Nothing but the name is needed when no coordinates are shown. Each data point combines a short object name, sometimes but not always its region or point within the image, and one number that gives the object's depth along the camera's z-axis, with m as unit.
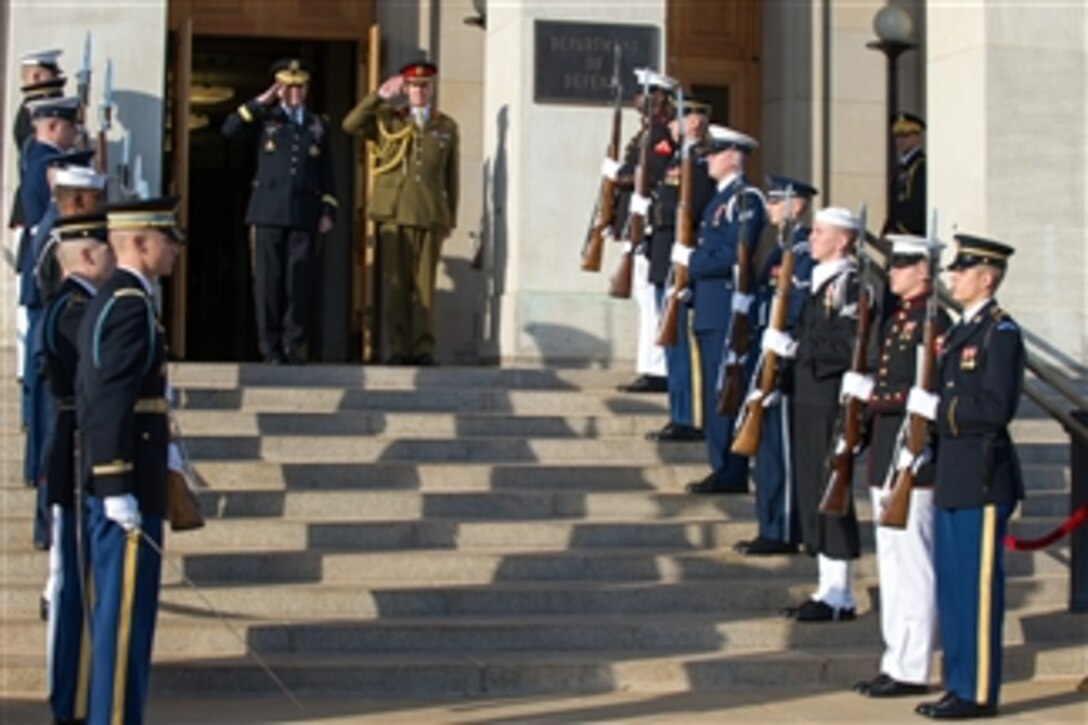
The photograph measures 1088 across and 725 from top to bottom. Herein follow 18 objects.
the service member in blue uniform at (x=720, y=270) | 11.72
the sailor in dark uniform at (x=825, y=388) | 10.34
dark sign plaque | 14.70
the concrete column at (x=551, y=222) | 14.53
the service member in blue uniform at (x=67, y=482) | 8.34
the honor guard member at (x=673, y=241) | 12.20
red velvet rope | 10.60
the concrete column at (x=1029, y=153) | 14.45
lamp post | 16.61
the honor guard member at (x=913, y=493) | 9.63
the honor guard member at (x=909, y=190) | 15.61
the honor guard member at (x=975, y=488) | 9.24
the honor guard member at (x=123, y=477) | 7.77
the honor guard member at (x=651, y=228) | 13.16
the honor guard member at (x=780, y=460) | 10.99
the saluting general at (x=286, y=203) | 13.59
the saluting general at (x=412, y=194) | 14.34
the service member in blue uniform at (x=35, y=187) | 10.82
